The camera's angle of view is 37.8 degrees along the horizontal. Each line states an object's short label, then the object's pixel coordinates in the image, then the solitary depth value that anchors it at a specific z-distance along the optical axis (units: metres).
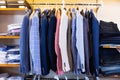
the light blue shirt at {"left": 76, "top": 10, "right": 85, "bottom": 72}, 1.62
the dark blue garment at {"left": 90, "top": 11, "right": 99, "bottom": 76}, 1.67
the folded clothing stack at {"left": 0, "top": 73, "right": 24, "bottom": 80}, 1.99
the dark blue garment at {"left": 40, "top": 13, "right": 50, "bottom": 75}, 1.64
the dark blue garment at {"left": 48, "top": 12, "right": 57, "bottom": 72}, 1.64
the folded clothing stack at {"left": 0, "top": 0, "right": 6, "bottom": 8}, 1.93
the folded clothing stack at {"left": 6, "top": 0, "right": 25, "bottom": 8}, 1.91
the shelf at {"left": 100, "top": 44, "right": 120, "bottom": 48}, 1.86
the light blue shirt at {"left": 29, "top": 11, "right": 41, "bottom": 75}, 1.63
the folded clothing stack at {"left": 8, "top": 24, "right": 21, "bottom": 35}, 1.89
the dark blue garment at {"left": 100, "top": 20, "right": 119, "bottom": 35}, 1.94
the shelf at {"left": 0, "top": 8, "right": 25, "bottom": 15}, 1.92
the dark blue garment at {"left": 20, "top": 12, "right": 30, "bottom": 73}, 1.66
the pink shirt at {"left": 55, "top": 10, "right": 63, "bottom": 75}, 1.62
